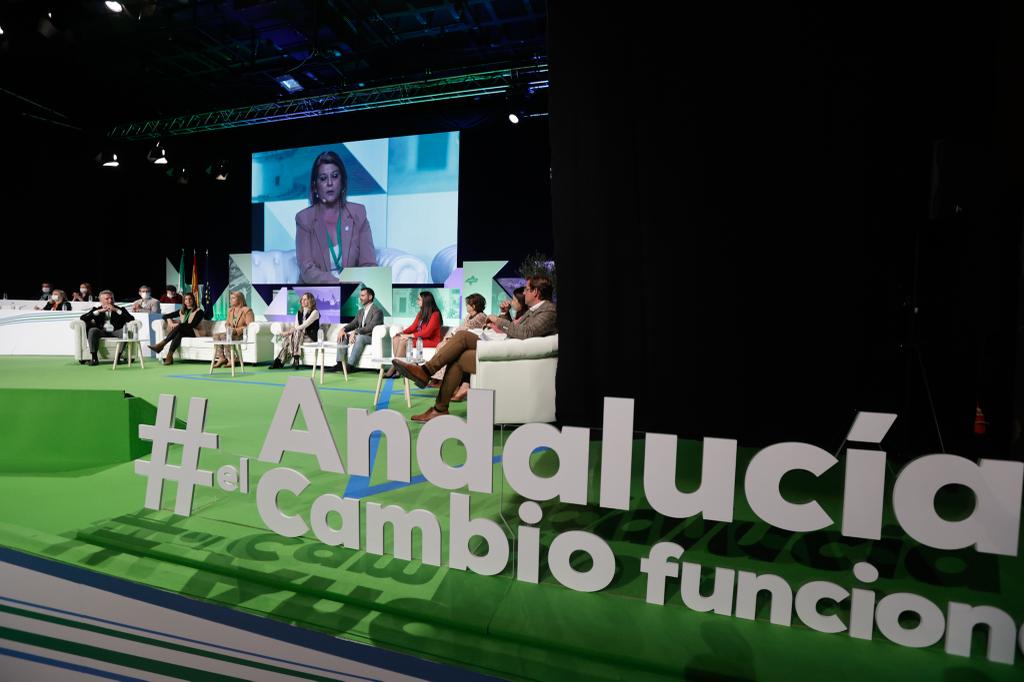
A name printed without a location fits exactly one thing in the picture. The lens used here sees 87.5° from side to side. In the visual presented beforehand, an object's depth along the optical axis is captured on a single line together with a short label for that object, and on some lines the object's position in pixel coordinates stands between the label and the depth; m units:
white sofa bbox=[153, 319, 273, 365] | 8.05
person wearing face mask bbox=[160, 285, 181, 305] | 10.06
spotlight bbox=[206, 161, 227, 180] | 9.84
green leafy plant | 7.86
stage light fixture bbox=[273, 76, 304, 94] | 8.67
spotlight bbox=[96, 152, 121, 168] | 9.42
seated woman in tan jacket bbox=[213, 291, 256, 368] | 7.75
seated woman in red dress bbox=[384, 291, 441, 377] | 6.48
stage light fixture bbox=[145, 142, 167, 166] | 9.38
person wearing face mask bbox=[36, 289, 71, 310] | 9.39
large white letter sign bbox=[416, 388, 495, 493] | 1.63
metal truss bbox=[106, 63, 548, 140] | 7.57
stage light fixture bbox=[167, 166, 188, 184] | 9.98
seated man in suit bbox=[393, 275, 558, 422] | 4.18
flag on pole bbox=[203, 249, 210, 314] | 10.71
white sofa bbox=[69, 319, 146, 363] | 7.95
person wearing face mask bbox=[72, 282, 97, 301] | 9.78
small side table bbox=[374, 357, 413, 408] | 4.96
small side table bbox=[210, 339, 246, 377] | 6.98
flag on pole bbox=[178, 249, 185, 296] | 11.14
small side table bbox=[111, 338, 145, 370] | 7.62
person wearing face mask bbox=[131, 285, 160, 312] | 9.14
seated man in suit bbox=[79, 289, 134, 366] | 7.95
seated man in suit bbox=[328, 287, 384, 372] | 7.09
